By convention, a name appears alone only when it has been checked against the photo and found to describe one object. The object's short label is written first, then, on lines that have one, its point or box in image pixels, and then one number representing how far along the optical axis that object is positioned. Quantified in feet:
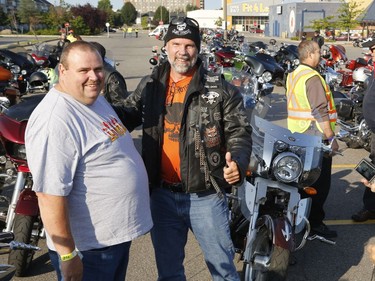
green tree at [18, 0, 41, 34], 188.03
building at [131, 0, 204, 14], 587.27
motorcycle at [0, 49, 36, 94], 35.37
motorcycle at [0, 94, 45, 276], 10.97
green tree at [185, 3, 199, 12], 478.35
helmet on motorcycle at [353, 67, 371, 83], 29.77
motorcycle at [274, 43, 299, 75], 45.93
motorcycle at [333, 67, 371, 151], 22.63
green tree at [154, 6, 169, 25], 360.48
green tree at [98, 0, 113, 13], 374.86
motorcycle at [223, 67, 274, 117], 25.78
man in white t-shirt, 6.10
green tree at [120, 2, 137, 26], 389.39
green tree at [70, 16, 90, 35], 182.16
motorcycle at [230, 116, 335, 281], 9.68
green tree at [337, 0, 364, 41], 163.43
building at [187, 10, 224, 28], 293.25
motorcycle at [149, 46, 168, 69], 44.79
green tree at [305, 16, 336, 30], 172.04
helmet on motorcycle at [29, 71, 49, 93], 35.78
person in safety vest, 12.63
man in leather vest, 8.19
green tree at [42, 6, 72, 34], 178.27
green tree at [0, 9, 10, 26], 209.56
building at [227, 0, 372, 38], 194.80
